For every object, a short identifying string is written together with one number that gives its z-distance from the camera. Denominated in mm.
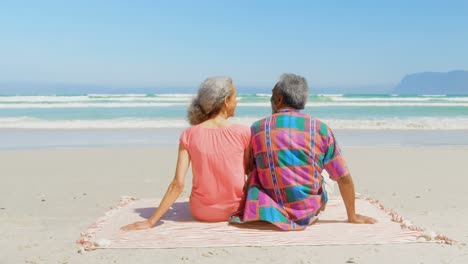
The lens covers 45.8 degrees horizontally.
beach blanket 3775
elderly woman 4023
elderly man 3930
